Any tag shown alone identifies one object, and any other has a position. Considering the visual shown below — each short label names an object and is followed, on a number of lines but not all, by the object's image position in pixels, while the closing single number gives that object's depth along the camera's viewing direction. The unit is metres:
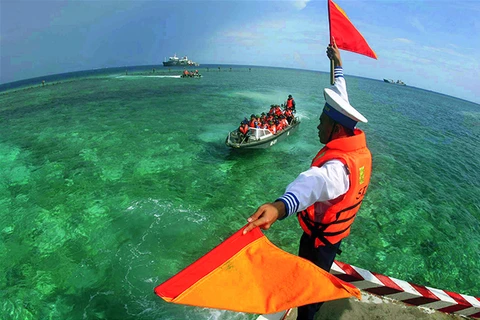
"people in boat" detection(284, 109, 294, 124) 20.34
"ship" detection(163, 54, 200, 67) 122.25
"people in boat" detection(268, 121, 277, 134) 17.26
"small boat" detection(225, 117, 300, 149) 15.40
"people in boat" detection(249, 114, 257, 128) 16.59
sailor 1.96
